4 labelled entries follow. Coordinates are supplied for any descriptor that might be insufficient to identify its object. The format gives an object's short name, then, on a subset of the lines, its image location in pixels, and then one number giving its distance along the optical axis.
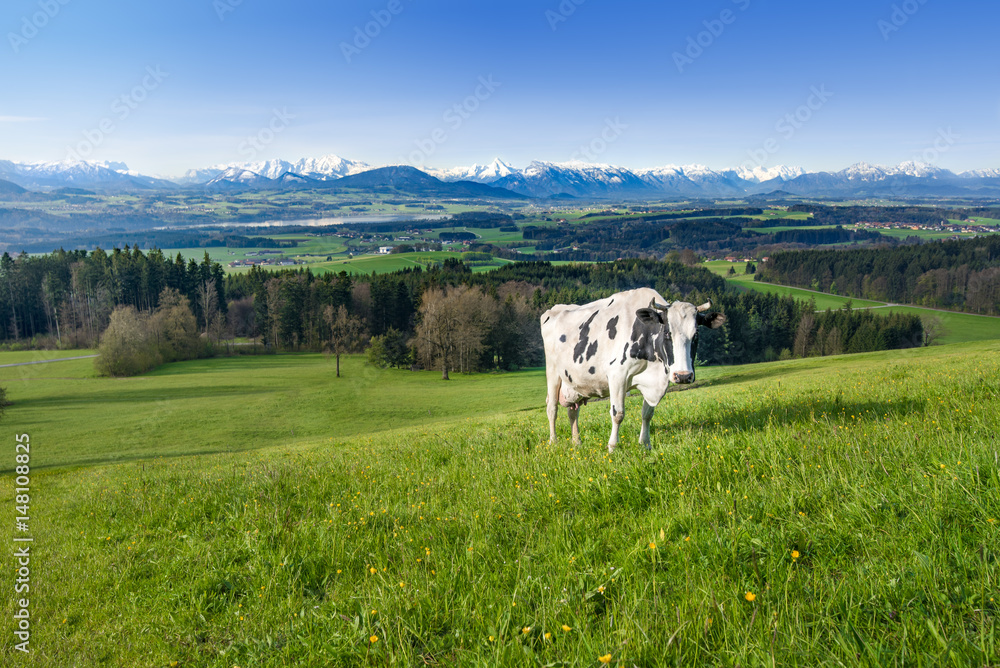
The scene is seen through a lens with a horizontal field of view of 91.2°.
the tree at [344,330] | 95.31
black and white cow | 8.36
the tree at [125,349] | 73.44
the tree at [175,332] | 85.44
